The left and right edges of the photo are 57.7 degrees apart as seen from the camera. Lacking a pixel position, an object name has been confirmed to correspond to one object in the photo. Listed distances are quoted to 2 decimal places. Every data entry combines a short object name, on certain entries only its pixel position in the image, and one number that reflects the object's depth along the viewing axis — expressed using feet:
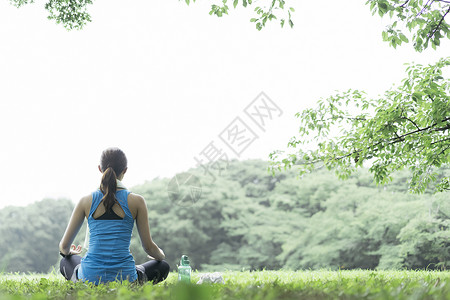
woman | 8.39
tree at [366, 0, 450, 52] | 13.06
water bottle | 9.70
